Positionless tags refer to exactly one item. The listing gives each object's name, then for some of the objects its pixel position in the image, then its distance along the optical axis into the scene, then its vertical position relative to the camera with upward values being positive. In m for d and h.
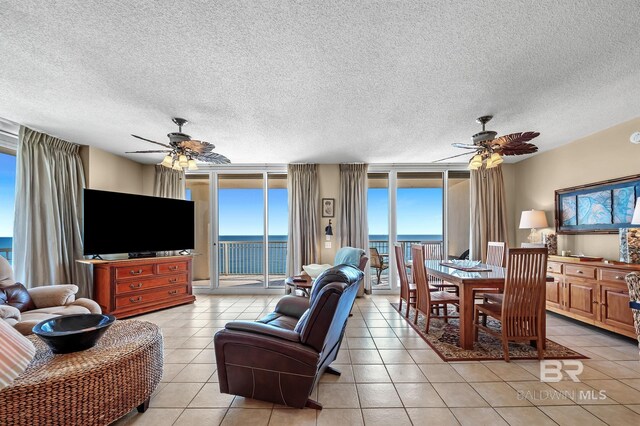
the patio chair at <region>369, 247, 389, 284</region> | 6.12 -0.88
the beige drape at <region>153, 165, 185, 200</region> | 5.43 +0.73
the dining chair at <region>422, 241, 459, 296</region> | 4.84 -0.58
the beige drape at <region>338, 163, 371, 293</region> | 5.49 +0.23
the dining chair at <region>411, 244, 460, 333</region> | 3.43 -0.98
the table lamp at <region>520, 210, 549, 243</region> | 4.55 +0.00
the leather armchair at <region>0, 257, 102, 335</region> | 2.62 -0.87
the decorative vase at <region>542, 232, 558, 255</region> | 4.45 -0.35
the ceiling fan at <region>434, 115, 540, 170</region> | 3.00 +0.84
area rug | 2.81 -1.39
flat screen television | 3.99 -0.03
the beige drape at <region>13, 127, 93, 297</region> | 3.47 +0.11
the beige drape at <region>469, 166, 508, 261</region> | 5.32 +0.20
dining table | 2.94 -0.78
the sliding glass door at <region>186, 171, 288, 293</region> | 5.67 -0.13
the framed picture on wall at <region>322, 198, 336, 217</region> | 5.61 +0.28
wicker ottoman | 1.51 -0.97
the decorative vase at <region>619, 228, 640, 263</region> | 3.17 -0.29
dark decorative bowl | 1.81 -0.76
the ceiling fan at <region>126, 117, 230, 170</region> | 3.09 +0.83
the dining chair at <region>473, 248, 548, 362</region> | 2.74 -0.79
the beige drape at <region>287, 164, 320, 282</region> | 5.43 +0.07
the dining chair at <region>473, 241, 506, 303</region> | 3.60 -0.58
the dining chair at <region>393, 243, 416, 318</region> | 4.04 -0.96
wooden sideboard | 3.11 -0.91
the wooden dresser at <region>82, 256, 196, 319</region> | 3.96 -0.98
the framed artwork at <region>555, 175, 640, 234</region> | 3.42 +0.19
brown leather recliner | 1.87 -0.90
